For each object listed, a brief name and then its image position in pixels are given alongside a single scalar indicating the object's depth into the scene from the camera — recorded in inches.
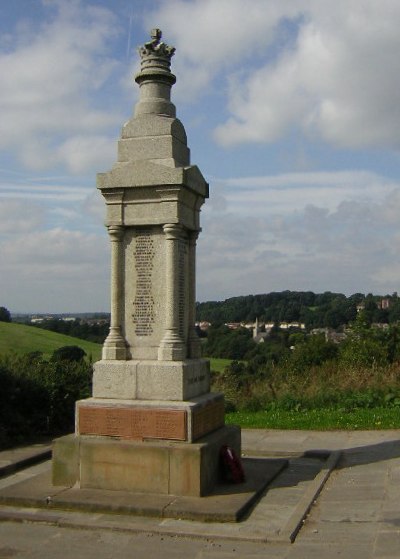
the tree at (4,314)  2196.1
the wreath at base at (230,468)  313.0
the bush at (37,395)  465.7
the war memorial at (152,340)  302.8
